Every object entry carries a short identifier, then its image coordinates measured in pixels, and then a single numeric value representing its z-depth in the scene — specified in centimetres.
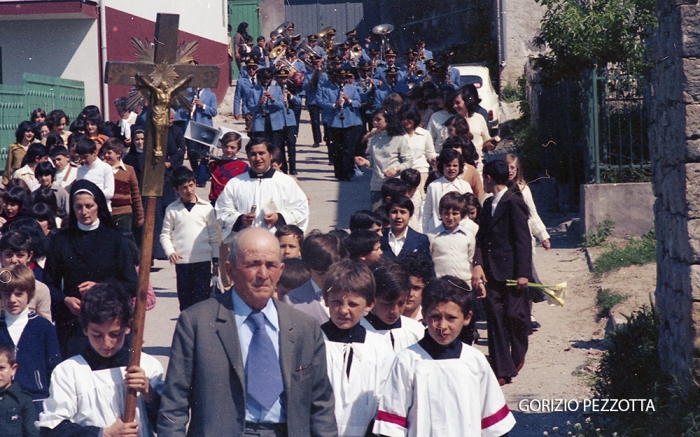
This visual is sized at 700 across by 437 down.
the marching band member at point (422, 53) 2040
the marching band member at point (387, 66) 1928
